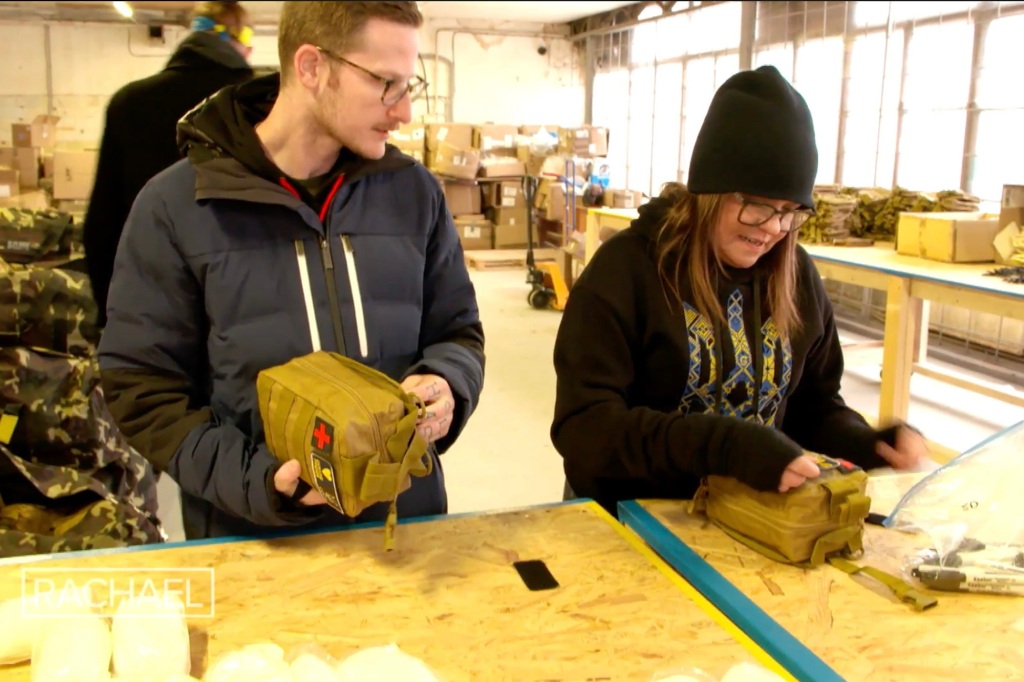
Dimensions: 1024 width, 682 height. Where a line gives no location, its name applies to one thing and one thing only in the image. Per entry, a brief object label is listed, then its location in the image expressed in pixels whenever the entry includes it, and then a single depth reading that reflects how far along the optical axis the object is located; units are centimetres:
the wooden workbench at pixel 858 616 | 103
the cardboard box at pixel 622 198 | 659
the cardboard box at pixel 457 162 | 941
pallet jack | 710
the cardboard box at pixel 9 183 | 645
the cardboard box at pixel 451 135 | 986
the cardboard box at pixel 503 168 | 953
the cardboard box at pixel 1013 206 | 358
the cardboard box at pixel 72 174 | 768
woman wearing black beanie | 140
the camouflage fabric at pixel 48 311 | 225
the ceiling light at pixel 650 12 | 974
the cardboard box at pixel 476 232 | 970
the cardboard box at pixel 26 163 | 790
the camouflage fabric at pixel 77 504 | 204
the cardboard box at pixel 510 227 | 988
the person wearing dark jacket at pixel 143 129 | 233
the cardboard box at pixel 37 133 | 850
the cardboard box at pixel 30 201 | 652
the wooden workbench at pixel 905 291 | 310
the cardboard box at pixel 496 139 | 995
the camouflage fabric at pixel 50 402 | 212
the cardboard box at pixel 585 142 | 912
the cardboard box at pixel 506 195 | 977
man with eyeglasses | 127
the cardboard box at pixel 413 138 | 985
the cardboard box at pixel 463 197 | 977
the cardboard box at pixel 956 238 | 355
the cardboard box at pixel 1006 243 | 349
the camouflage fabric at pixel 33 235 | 257
